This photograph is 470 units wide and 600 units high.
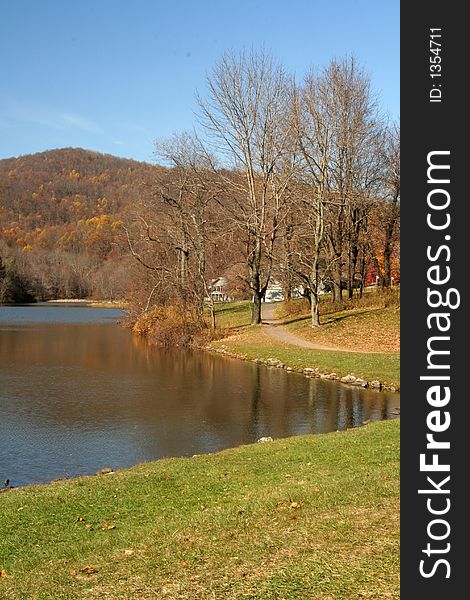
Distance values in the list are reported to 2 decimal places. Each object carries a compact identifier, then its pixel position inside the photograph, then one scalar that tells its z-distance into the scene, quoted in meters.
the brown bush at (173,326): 35.59
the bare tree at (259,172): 33.94
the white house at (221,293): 72.25
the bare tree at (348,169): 33.47
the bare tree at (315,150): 32.53
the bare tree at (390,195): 38.56
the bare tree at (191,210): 39.12
